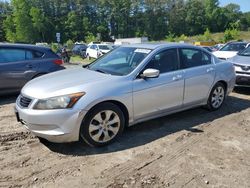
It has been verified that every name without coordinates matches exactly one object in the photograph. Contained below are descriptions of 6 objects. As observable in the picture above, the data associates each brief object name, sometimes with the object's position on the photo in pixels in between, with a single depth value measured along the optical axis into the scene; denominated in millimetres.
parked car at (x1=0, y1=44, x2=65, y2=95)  4962
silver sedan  2805
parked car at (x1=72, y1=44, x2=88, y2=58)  20691
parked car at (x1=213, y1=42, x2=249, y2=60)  7606
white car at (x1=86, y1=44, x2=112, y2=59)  17572
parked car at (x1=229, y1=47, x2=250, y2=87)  5344
